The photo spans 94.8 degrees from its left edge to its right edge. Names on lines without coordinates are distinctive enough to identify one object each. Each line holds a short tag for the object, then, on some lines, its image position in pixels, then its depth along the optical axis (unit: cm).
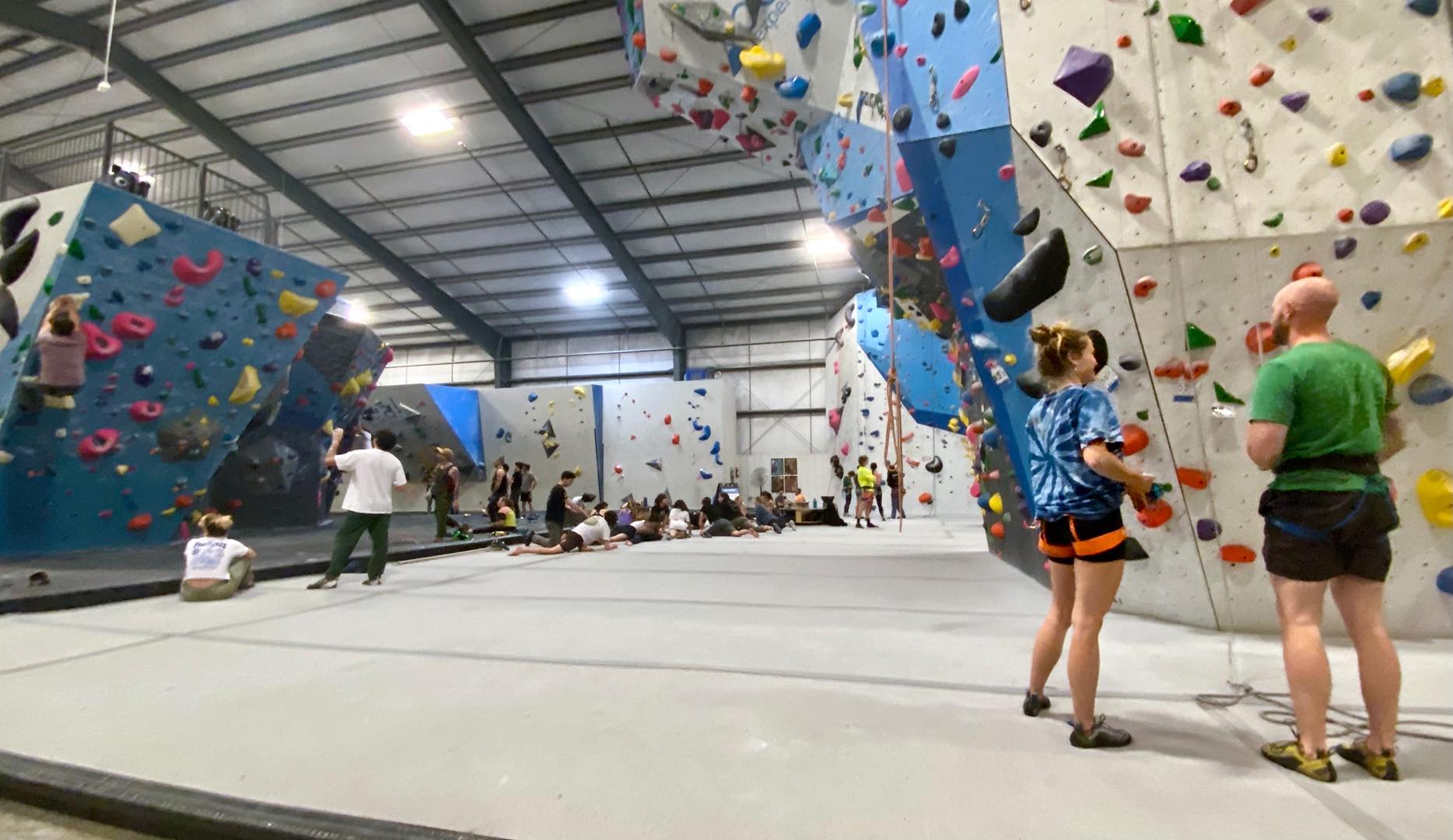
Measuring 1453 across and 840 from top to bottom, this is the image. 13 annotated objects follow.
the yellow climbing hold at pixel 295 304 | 700
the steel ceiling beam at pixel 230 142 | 994
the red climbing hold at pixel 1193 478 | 290
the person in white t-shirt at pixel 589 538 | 674
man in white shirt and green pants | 438
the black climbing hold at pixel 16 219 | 559
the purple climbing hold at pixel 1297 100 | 278
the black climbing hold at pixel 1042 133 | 317
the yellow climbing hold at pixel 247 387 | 678
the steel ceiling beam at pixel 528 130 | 1070
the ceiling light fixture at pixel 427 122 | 1250
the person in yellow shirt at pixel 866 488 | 1108
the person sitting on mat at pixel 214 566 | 383
